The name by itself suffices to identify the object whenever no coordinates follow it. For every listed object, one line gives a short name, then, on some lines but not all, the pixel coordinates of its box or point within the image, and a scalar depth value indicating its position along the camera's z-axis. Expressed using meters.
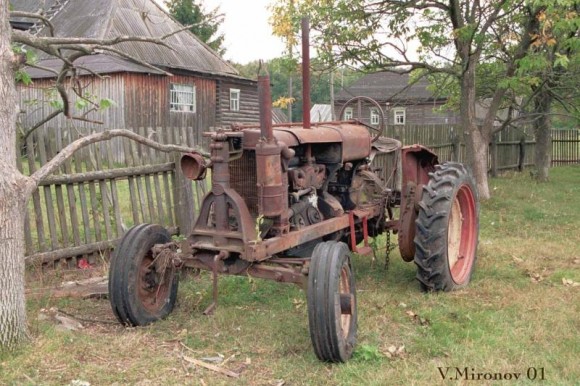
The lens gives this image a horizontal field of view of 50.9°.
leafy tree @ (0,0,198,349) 4.08
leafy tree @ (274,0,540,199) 11.38
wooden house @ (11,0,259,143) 20.66
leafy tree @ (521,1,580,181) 9.40
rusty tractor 4.25
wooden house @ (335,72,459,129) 41.19
